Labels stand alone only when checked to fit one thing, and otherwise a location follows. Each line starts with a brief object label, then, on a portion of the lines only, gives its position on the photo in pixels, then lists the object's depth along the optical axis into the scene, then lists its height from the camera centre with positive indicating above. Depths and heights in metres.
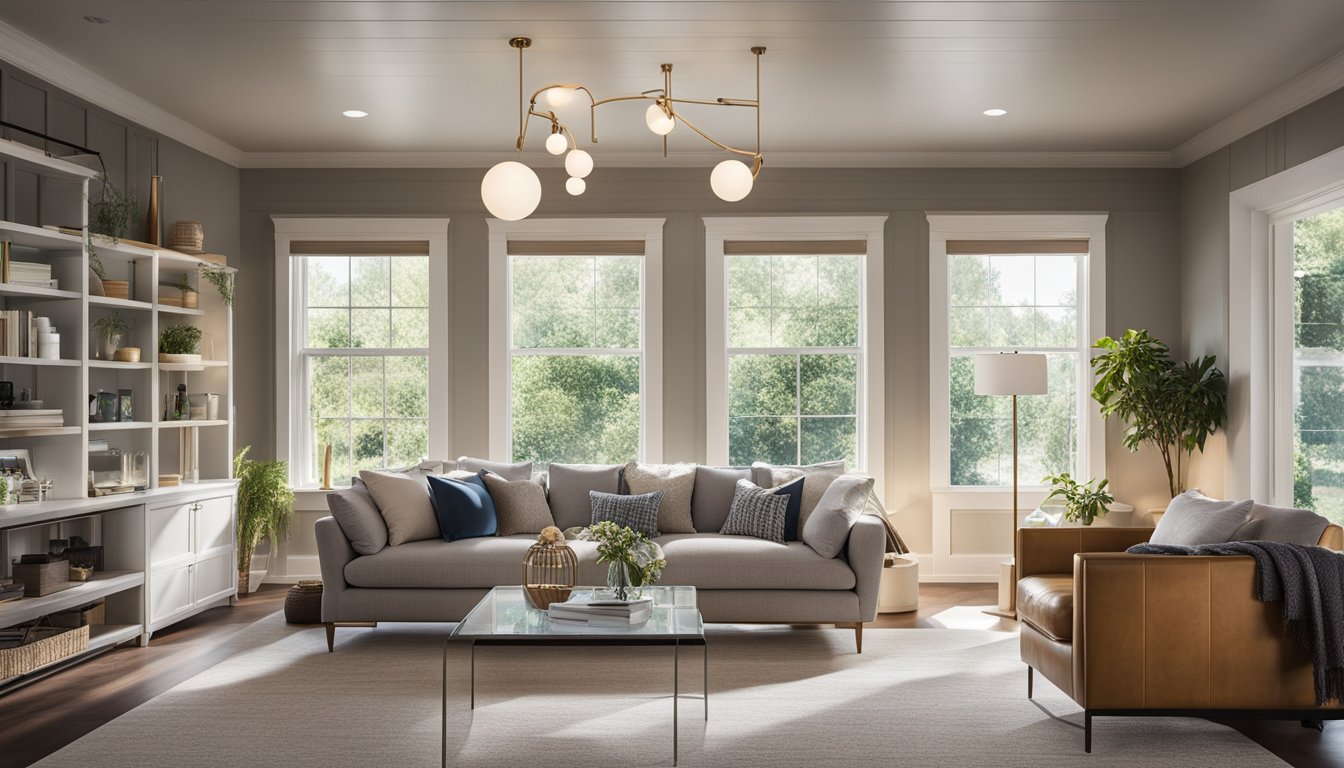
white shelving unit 4.66 -0.23
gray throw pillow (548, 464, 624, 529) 5.79 -0.56
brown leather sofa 3.50 -0.88
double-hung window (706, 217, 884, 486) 6.86 +0.32
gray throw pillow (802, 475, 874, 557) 5.02 -0.62
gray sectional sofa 5.00 -0.93
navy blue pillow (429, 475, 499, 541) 5.34 -0.63
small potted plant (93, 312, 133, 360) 5.28 +0.32
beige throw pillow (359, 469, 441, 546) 5.25 -0.60
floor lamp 5.88 +0.07
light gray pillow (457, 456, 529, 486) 5.97 -0.45
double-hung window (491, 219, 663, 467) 6.90 +0.27
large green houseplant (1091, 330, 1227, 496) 6.14 -0.03
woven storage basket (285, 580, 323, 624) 5.54 -1.16
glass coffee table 3.51 -0.86
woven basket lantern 4.02 -0.73
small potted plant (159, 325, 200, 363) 5.71 +0.28
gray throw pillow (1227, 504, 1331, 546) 3.73 -0.51
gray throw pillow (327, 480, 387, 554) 5.05 -0.65
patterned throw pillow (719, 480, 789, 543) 5.39 -0.66
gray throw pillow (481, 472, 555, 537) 5.59 -0.64
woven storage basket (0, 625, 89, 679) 4.22 -1.12
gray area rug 3.49 -1.27
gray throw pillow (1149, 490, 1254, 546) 3.92 -0.52
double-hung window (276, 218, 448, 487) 6.94 +0.24
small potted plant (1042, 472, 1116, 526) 6.02 -0.67
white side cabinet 5.23 -0.90
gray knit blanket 3.45 -0.71
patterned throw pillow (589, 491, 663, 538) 5.53 -0.66
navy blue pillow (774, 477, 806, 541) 5.41 -0.63
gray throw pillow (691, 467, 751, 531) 5.77 -0.61
